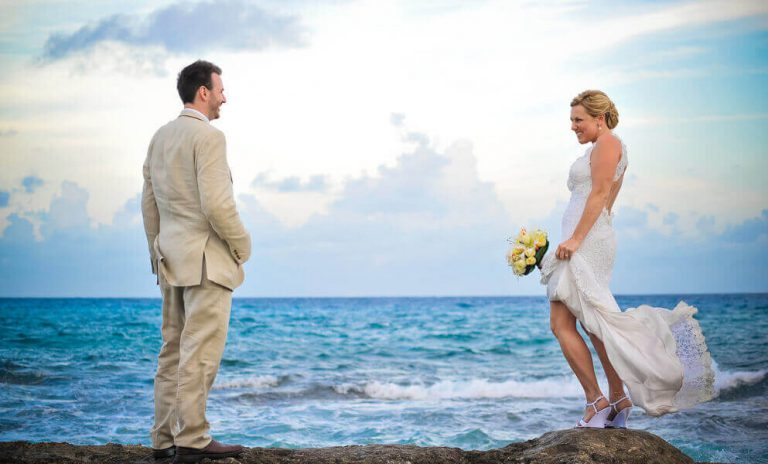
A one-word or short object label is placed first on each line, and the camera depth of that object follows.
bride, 4.62
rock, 4.27
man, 3.90
